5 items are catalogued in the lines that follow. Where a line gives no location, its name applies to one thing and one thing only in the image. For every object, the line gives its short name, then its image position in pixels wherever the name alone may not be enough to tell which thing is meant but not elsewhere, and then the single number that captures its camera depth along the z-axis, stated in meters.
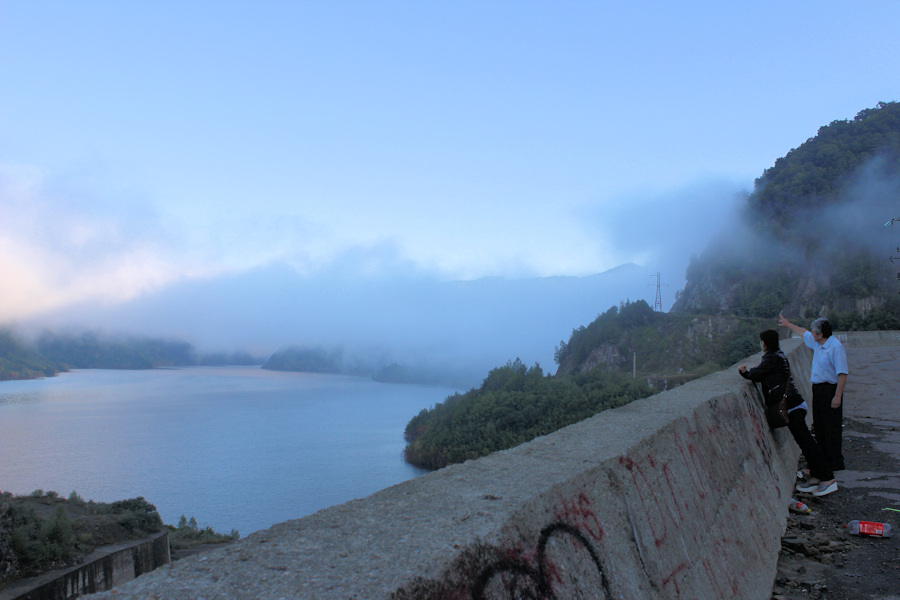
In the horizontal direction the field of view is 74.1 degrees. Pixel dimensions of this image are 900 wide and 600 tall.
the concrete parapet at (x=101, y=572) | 16.62
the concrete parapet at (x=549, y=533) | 1.68
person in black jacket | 5.52
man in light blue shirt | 6.03
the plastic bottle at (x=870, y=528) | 4.37
